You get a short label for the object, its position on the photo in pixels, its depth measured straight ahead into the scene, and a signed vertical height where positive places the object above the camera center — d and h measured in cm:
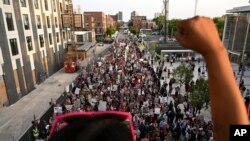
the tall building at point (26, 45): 2264 -341
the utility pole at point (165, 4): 5727 +194
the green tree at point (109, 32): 12259 -867
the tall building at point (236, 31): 3935 -316
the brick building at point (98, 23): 11694 -432
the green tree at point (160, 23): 10610 -433
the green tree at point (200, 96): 1723 -556
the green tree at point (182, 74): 2506 -596
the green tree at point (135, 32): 12294 -883
